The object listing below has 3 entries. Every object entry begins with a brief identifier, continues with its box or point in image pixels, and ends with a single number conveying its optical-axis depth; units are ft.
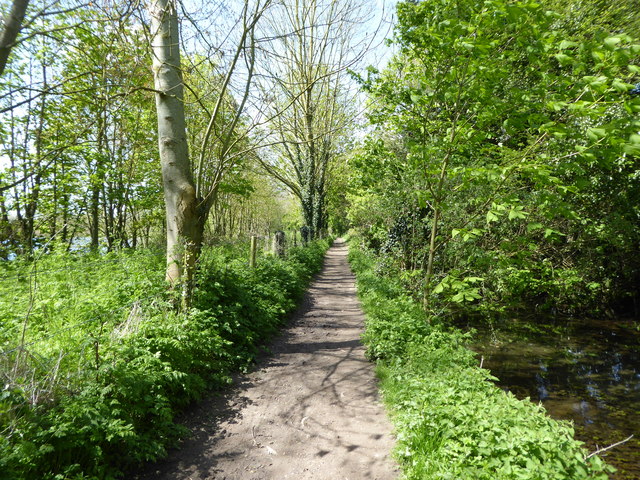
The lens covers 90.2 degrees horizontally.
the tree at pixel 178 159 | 15.08
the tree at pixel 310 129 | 45.85
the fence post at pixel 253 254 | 26.13
